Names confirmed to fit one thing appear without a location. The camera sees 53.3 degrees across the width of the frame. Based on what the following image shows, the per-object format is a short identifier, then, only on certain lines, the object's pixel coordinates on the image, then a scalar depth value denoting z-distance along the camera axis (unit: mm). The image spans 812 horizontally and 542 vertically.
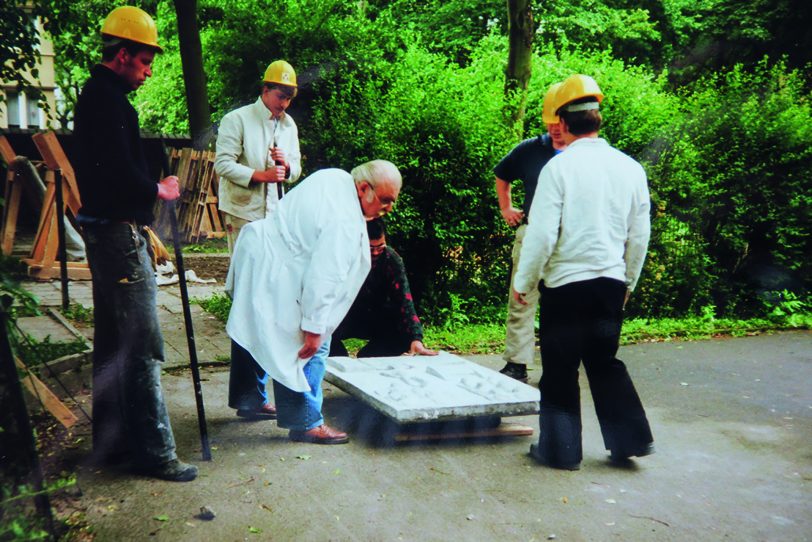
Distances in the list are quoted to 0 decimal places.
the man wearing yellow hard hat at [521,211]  6293
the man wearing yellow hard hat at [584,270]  4484
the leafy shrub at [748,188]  9523
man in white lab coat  4348
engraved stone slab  4727
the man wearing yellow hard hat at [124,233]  3918
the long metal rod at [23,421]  3039
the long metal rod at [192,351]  4445
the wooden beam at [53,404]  4535
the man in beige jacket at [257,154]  6121
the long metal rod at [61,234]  7695
